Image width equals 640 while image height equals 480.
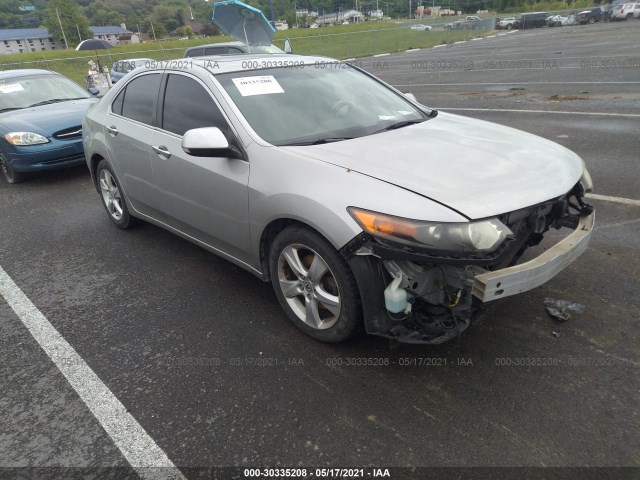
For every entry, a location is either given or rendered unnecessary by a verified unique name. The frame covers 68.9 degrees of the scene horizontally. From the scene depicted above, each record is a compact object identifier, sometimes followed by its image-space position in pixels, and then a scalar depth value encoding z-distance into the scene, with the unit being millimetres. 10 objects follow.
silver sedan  2340
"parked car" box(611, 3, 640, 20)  42531
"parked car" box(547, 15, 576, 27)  48209
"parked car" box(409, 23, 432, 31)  54938
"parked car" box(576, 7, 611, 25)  45281
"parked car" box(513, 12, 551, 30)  50244
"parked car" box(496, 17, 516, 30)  53628
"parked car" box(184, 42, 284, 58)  14039
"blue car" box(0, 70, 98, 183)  6793
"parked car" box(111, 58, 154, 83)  18750
